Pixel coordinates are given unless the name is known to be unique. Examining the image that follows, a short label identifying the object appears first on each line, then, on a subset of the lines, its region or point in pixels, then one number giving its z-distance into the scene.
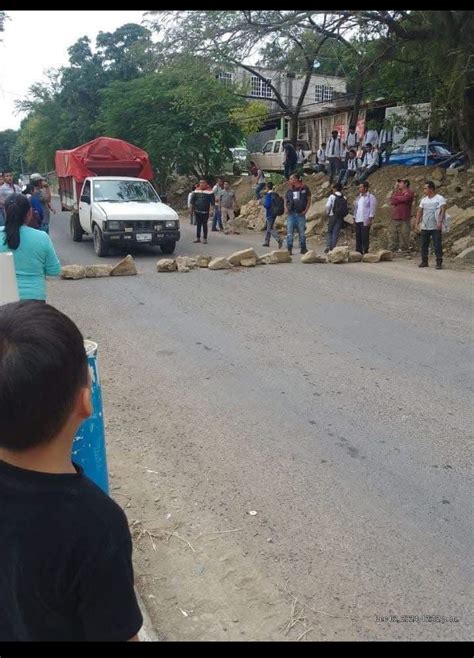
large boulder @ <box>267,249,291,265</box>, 11.72
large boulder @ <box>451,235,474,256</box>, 12.35
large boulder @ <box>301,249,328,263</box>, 11.68
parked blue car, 16.92
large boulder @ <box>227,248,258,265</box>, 11.30
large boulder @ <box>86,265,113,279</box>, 10.45
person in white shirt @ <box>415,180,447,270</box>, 10.79
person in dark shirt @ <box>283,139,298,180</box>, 21.81
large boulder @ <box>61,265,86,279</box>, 10.23
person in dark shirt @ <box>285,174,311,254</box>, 12.73
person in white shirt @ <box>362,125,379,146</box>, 19.09
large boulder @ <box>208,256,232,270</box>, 11.10
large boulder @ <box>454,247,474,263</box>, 11.72
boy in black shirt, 1.18
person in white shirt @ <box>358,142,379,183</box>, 17.95
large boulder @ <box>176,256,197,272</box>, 11.10
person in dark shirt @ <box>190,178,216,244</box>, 14.96
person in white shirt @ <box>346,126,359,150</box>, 19.60
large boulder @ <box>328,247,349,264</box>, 11.72
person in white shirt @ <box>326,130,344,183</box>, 19.19
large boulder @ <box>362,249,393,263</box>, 12.00
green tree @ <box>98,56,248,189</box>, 22.83
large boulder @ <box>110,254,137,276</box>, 10.62
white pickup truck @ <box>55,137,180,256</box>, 12.35
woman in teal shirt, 4.24
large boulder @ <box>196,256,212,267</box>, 11.45
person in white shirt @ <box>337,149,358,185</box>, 18.70
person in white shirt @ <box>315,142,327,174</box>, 21.00
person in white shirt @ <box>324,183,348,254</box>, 13.12
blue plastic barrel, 2.59
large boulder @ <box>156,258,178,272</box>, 10.91
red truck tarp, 16.03
